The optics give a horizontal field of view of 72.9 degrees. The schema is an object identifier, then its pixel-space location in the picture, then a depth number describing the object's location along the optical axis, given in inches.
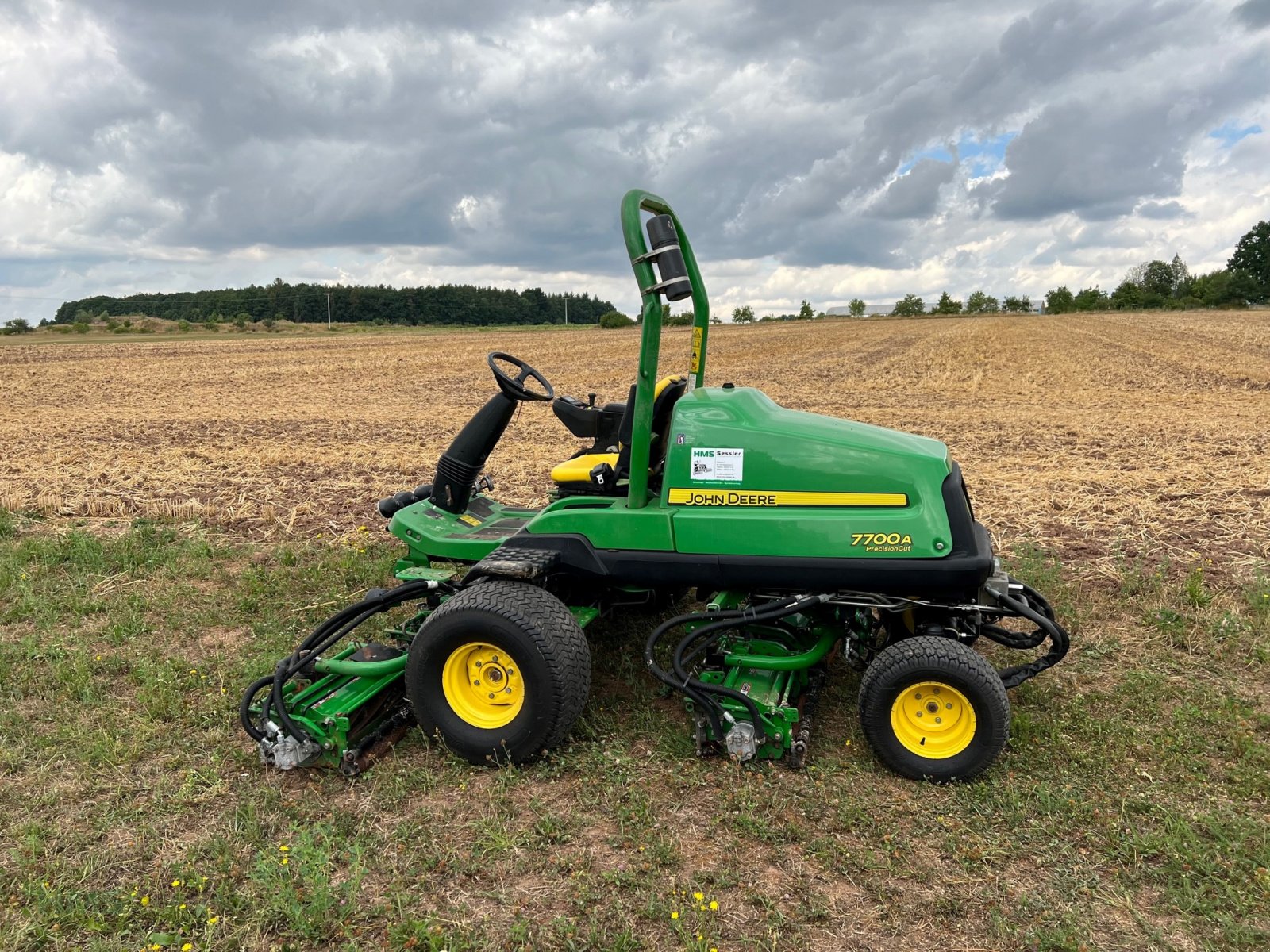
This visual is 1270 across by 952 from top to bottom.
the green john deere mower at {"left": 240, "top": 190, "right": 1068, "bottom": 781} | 144.2
